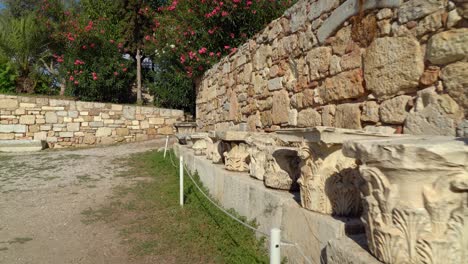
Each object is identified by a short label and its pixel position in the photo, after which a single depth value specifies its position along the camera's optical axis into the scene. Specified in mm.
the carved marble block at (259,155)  3771
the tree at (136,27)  15641
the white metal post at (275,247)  1798
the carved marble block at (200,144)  6637
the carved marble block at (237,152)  4406
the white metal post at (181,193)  4983
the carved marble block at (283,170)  3232
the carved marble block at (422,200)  1602
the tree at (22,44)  15398
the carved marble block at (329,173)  2350
